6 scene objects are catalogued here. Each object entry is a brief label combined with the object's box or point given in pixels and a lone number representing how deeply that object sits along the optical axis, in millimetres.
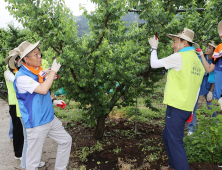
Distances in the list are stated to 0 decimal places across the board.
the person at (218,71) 3205
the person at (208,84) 3805
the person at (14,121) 3592
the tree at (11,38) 8990
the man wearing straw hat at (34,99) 2436
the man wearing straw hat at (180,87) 2572
